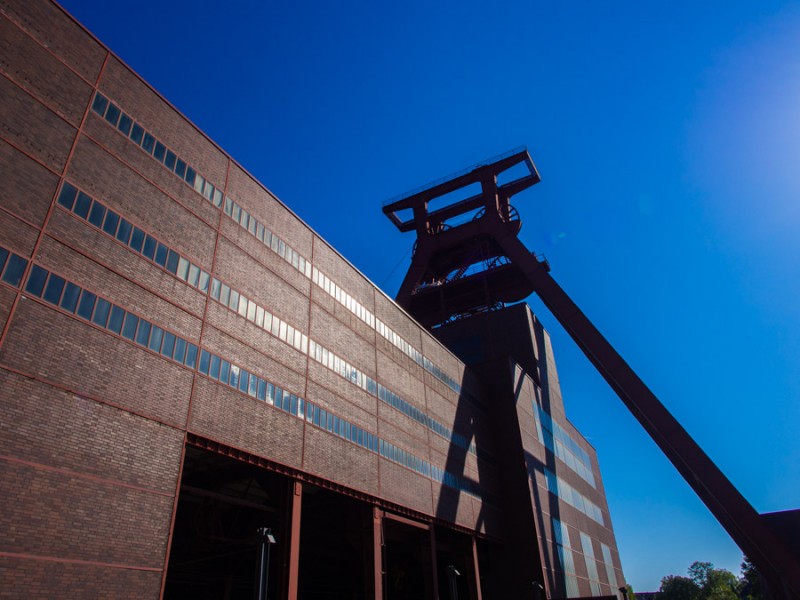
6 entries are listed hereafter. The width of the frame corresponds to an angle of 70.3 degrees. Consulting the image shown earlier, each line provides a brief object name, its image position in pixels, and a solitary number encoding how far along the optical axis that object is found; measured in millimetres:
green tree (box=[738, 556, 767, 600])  90700
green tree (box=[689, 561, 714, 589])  133125
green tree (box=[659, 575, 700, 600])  129250
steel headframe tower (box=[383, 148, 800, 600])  37312
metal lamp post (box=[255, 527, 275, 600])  14344
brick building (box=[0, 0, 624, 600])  14438
